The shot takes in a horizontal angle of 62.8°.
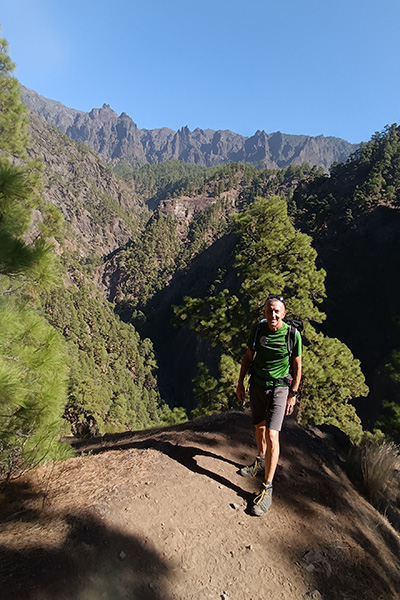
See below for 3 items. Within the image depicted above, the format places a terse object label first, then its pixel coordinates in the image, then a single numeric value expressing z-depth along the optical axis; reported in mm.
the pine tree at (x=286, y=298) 8945
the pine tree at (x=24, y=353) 2963
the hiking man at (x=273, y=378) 3043
